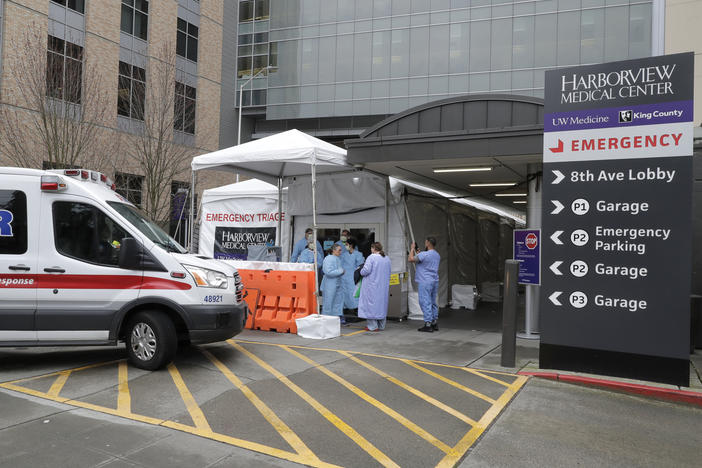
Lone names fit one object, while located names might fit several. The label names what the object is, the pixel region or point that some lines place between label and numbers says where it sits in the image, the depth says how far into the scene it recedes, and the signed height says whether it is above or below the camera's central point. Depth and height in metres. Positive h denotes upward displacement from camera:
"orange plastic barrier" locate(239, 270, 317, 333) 9.66 -1.18
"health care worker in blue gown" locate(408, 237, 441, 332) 10.04 -0.82
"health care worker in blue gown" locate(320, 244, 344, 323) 10.25 -0.96
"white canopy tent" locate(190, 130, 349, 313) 10.23 +1.75
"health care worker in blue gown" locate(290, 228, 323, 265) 12.26 -0.19
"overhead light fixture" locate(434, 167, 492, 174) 10.83 +1.57
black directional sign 6.26 +0.33
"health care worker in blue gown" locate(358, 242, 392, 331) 10.04 -0.99
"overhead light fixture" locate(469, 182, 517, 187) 13.28 +1.54
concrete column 9.79 +0.39
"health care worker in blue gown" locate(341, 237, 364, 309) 11.32 -0.60
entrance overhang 8.98 +1.92
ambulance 6.24 -0.55
